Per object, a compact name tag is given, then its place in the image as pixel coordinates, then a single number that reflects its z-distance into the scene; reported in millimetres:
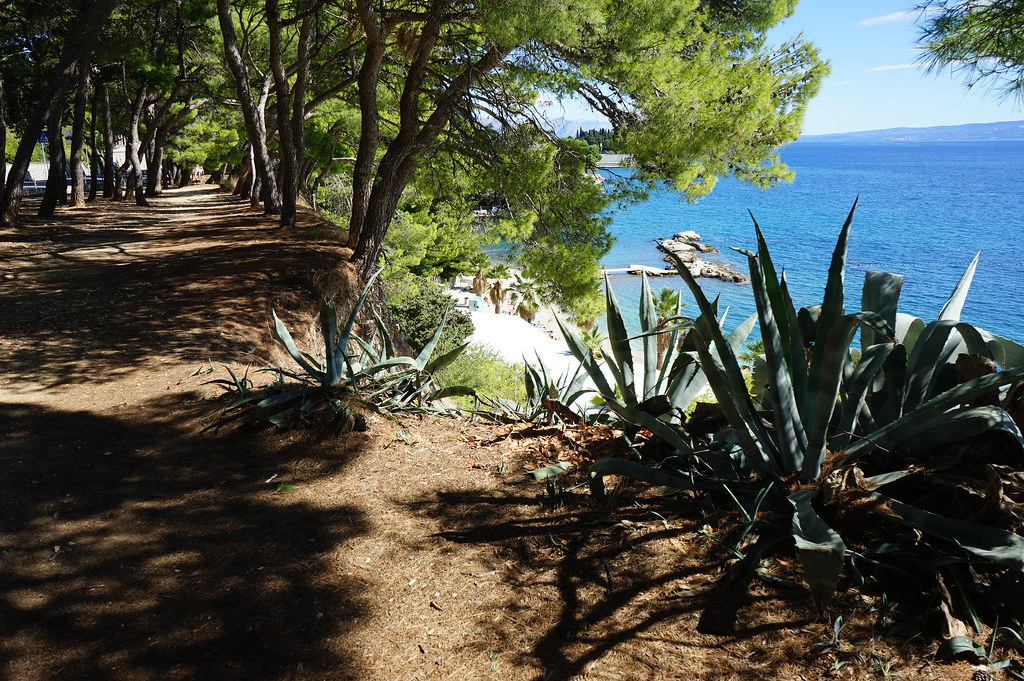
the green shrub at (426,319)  17609
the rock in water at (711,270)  46906
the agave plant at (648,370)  2910
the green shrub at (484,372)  16031
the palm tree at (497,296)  35281
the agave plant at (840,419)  1983
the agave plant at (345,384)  3721
